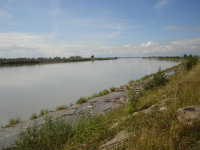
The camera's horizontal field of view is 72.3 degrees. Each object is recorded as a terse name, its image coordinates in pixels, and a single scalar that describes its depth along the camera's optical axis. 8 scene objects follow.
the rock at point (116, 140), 3.10
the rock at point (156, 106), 4.44
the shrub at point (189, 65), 16.29
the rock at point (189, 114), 2.94
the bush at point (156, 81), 9.69
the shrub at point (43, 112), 8.20
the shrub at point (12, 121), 6.83
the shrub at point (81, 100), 9.67
